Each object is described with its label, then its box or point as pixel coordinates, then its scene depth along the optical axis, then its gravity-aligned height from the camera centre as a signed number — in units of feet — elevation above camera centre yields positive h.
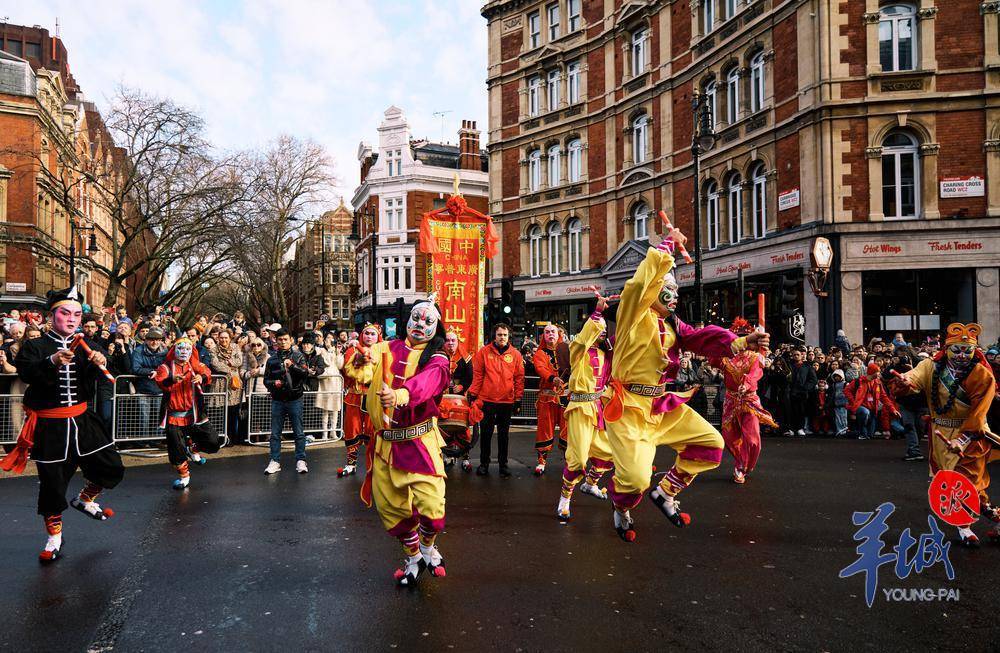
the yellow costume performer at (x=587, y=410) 23.48 -2.69
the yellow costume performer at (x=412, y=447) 16.11 -2.61
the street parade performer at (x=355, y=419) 29.58 -3.78
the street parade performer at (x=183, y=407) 28.48 -2.94
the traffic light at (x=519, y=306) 48.52 +1.94
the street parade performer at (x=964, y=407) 20.25 -2.26
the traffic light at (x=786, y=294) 38.50 +2.07
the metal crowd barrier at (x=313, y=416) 40.45 -4.86
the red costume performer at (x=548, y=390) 31.73 -2.60
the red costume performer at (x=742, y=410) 30.01 -3.41
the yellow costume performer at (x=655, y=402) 19.48 -1.99
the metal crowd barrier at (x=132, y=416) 36.45 -4.15
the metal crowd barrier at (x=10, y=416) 35.14 -3.89
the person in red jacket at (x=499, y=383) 31.73 -2.24
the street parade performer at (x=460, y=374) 22.54 -1.29
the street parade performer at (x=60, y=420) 18.95 -2.28
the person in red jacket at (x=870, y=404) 46.96 -4.91
